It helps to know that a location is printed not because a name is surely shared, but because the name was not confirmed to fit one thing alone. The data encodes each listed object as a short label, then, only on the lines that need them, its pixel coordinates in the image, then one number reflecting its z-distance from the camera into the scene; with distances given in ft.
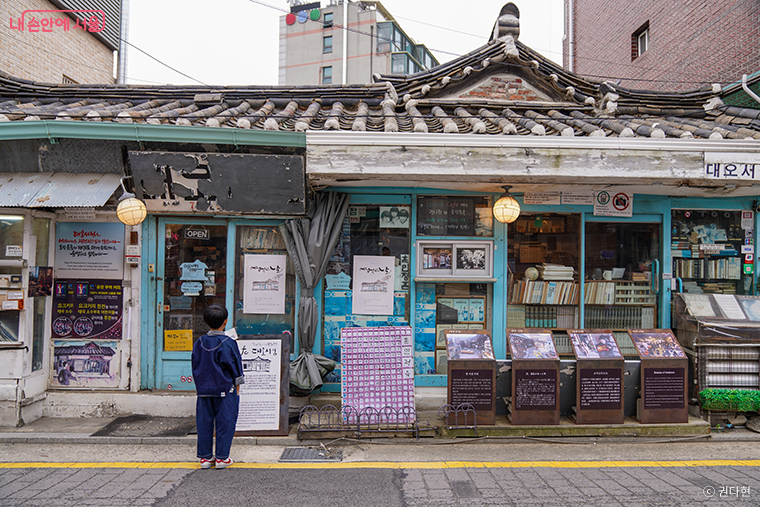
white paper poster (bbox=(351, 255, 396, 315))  23.36
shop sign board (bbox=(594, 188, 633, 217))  23.81
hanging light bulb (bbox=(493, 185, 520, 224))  21.92
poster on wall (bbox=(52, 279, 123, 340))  22.56
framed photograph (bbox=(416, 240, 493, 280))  23.53
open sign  23.32
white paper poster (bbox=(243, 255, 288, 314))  23.20
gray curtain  21.25
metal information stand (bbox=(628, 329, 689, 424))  19.34
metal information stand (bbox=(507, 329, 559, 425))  19.11
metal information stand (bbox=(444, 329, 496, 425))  19.03
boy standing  15.89
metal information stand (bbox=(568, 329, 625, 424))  19.17
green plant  19.72
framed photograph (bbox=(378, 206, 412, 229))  23.52
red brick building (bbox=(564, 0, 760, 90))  29.25
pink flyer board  19.45
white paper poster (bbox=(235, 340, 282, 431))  18.81
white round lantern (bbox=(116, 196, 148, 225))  19.84
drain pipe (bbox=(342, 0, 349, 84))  135.09
